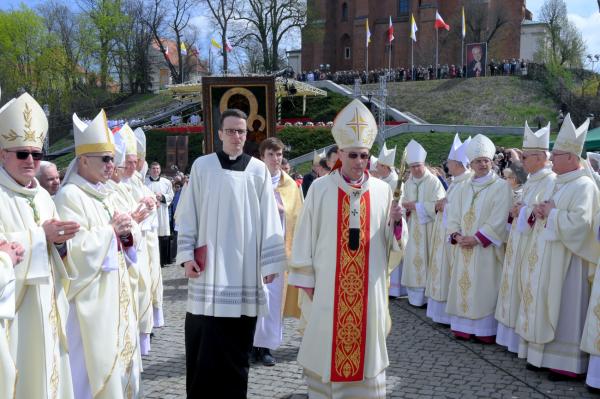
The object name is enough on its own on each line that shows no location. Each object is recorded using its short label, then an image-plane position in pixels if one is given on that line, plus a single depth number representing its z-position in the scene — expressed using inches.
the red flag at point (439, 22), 1727.2
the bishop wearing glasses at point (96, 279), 169.0
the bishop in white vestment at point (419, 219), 367.2
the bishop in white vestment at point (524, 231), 259.1
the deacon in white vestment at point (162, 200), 466.4
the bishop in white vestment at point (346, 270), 189.9
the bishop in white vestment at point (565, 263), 234.1
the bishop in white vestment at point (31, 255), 142.7
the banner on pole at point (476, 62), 1863.9
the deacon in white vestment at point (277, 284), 245.9
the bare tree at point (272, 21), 2172.7
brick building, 2258.9
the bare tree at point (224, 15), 2176.4
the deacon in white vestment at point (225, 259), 181.9
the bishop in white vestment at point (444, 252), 315.9
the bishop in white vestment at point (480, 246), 285.1
